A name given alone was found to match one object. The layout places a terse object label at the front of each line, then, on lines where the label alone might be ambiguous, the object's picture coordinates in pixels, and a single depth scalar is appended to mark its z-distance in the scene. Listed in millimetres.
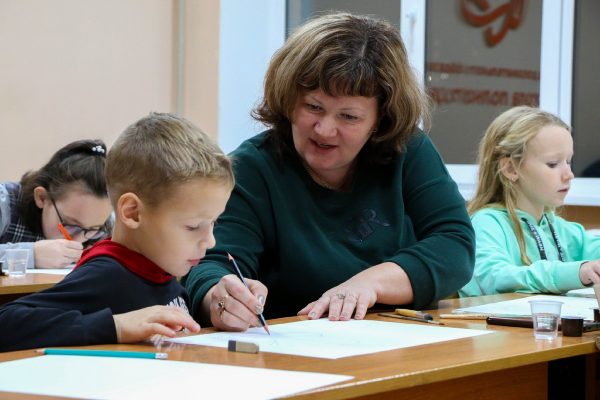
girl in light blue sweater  3472
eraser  2397
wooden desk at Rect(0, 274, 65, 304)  3265
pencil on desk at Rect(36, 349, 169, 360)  2348
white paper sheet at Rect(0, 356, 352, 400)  2172
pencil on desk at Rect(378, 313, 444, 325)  2685
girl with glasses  3974
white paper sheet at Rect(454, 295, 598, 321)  2845
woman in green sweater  2847
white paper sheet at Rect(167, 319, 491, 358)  2430
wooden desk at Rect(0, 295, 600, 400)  2281
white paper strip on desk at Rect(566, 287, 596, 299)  3202
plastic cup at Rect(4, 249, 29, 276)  3520
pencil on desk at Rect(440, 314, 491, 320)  2750
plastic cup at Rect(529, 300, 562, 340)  2582
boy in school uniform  2522
